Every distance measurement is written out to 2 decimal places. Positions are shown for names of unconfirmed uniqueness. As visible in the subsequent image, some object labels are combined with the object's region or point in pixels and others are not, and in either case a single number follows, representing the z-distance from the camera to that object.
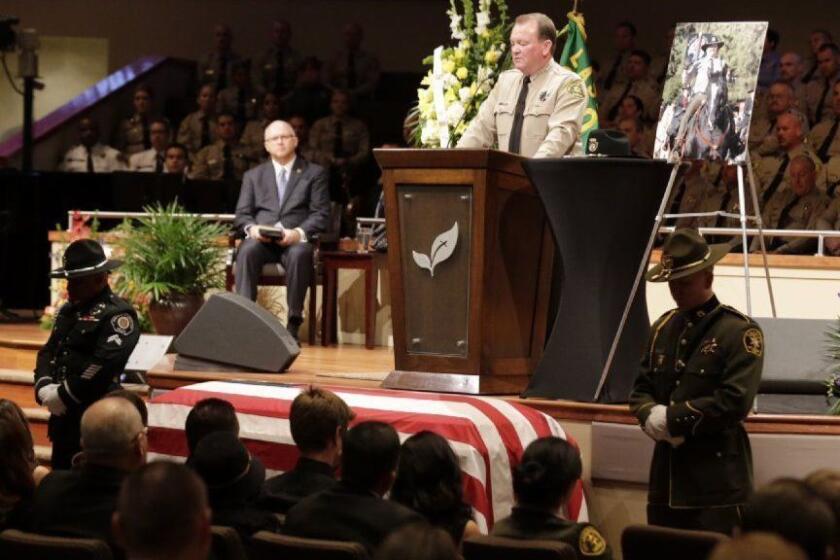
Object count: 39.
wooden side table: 15.56
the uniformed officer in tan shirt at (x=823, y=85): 19.19
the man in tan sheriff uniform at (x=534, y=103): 10.52
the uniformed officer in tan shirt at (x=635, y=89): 20.77
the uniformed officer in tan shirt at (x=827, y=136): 18.53
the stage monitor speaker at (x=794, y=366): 10.55
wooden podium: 9.77
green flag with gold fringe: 13.58
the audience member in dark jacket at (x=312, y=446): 7.25
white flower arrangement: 11.60
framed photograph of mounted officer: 10.27
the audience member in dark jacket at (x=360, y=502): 6.39
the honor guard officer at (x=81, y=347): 10.52
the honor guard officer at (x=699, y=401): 8.17
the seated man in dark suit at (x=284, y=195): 15.81
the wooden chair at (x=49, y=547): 6.19
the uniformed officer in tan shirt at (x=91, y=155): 23.91
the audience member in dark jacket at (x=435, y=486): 6.72
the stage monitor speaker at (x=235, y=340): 11.30
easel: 9.62
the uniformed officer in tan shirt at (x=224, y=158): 22.34
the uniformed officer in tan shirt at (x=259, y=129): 22.55
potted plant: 15.02
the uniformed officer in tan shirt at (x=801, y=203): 17.02
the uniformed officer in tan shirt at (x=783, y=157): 17.81
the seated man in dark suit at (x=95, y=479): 6.71
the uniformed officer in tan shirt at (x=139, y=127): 24.19
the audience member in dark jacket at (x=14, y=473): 6.97
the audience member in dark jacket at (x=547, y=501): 6.48
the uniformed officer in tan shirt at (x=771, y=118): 18.59
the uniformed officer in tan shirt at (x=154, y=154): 23.00
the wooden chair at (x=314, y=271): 15.48
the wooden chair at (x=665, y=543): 6.29
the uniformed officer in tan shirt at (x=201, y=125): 23.39
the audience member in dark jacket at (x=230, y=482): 6.97
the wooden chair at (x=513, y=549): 6.09
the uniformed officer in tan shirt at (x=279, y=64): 24.19
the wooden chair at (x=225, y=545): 6.39
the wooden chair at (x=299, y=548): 6.03
